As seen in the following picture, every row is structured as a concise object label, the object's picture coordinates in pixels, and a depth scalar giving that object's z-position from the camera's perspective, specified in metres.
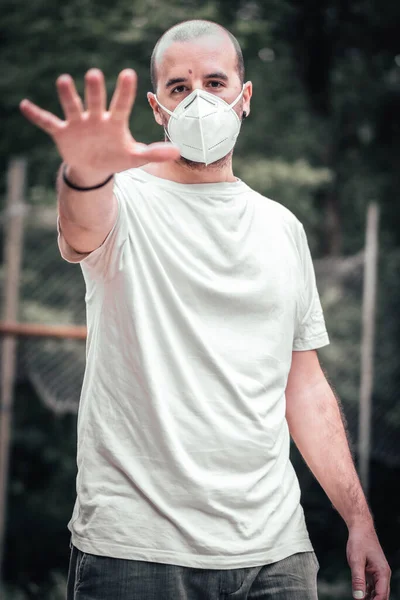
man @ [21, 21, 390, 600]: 1.65
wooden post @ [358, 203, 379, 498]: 5.16
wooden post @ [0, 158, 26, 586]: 4.35
